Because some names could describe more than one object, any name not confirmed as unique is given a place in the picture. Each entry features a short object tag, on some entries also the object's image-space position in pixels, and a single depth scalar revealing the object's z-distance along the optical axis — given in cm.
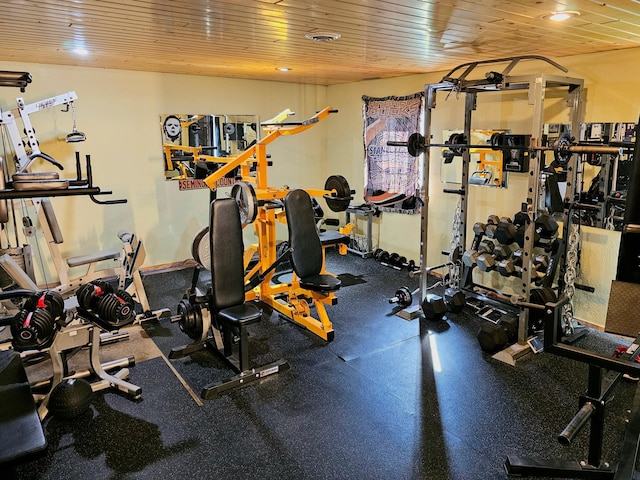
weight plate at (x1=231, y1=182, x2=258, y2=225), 373
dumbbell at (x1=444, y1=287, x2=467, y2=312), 406
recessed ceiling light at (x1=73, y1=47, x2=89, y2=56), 336
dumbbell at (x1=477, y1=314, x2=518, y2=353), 332
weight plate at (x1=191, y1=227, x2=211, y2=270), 411
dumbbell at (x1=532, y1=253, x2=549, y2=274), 371
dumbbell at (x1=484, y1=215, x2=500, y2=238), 391
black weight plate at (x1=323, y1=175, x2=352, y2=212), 397
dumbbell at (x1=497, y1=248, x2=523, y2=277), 373
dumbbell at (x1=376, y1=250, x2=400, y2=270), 548
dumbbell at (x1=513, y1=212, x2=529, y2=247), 369
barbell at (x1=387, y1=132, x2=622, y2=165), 236
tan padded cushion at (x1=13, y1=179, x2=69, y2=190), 206
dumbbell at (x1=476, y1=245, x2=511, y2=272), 383
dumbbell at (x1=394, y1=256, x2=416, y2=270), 538
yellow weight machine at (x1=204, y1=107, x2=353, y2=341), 372
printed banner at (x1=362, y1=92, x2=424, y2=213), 515
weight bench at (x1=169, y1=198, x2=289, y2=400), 289
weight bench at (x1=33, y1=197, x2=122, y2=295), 383
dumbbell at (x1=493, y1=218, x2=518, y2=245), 373
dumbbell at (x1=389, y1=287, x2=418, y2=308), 424
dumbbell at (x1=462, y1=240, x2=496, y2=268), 393
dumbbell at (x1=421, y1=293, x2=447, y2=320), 391
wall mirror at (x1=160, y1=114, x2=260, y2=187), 521
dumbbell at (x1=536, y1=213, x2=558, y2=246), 348
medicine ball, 252
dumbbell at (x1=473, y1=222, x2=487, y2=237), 398
